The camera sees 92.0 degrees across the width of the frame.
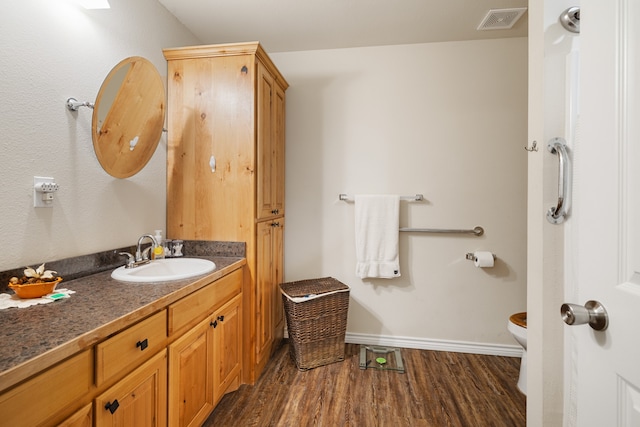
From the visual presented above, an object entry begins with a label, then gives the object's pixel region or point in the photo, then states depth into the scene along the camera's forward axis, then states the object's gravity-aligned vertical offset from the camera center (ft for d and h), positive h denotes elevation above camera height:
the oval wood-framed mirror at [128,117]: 4.49 +1.48
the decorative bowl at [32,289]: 3.42 -0.88
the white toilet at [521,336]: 6.08 -2.46
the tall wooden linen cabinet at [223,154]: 6.15 +1.16
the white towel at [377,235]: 7.75 -0.60
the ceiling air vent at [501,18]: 6.48 +4.24
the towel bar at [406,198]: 7.82 +0.35
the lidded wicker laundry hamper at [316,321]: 6.87 -2.50
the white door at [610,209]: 1.82 +0.02
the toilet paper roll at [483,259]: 7.36 -1.14
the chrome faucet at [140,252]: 5.28 -0.71
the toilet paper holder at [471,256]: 7.64 -1.11
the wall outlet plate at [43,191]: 3.99 +0.26
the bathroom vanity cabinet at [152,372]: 2.45 -1.73
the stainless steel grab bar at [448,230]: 7.73 -0.47
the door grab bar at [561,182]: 3.37 +0.33
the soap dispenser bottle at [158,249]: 5.68 -0.70
